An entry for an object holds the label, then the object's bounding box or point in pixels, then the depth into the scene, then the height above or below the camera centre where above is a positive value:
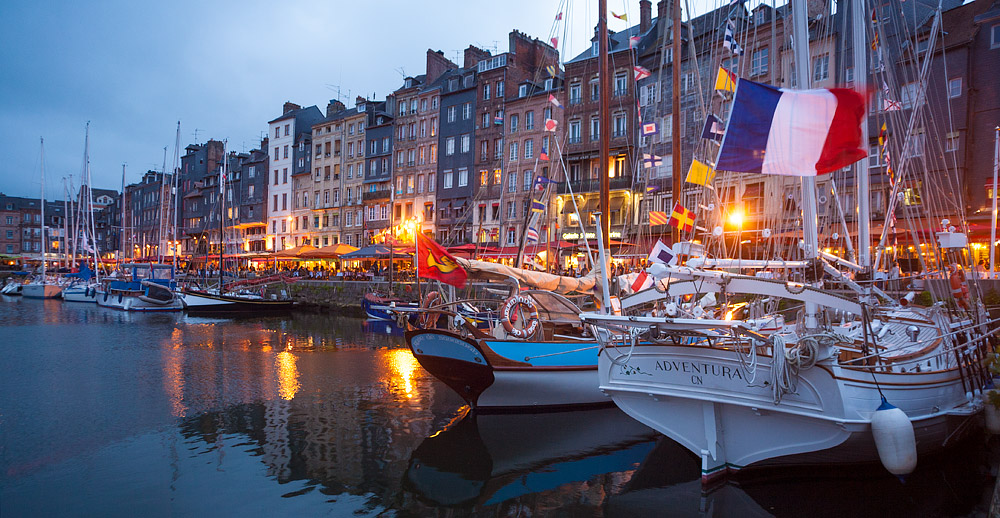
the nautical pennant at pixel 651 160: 20.27 +3.54
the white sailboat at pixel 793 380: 7.92 -1.69
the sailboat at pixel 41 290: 57.25 -2.79
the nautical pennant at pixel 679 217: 14.84 +1.15
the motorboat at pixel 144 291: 43.47 -2.22
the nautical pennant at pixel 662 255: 9.75 +0.13
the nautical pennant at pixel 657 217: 18.48 +1.41
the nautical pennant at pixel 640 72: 19.66 +6.33
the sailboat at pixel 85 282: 52.34 -2.01
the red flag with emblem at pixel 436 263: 13.88 -0.03
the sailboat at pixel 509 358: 13.23 -2.15
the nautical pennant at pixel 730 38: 14.29 +5.39
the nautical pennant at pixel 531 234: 22.73 +1.05
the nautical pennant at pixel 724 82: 13.55 +4.13
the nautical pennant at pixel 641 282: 13.39 -0.44
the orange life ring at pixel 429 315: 14.65 -1.33
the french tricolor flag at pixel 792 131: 7.79 +1.73
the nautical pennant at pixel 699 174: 14.78 +2.21
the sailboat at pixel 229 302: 41.28 -2.80
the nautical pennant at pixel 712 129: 12.38 +2.81
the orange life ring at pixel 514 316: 13.77 -1.26
